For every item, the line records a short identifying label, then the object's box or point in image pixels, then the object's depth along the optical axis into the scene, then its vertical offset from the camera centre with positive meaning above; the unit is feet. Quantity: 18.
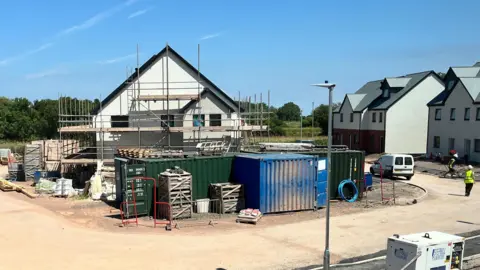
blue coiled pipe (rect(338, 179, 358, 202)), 66.39 -11.31
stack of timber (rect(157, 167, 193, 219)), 53.16 -9.78
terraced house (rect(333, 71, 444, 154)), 148.36 +1.57
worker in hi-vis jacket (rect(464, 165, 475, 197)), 72.17 -10.63
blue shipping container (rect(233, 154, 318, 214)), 56.34 -8.80
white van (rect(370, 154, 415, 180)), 94.89 -10.73
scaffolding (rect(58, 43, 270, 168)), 87.76 -1.16
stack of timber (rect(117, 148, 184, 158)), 63.01 -6.00
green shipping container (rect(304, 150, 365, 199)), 66.64 -7.83
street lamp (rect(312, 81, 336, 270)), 29.17 -2.30
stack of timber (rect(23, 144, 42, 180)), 95.76 -10.48
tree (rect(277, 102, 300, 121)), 474.74 +7.33
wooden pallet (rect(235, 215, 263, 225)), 52.12 -12.91
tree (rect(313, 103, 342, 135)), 237.41 +1.51
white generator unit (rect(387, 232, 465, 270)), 26.94 -8.90
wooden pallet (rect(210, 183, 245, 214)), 56.95 -11.12
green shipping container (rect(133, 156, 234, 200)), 56.65 -7.33
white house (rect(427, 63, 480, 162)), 121.80 +1.28
